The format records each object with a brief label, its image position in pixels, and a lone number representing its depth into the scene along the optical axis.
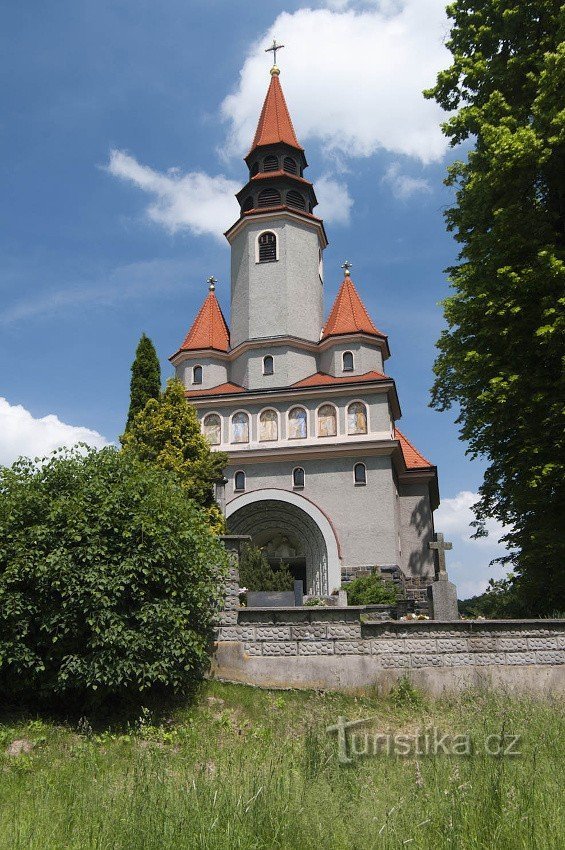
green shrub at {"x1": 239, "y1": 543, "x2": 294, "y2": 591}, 23.09
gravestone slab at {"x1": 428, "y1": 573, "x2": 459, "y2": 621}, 14.23
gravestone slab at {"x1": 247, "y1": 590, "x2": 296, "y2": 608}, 14.45
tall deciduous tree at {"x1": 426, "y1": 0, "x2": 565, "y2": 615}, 13.55
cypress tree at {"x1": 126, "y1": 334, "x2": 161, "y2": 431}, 22.78
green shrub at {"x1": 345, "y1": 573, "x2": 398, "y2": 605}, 23.45
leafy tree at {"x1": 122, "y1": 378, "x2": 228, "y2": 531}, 20.92
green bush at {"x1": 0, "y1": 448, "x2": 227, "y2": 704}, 9.77
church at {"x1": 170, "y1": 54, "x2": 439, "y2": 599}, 27.42
